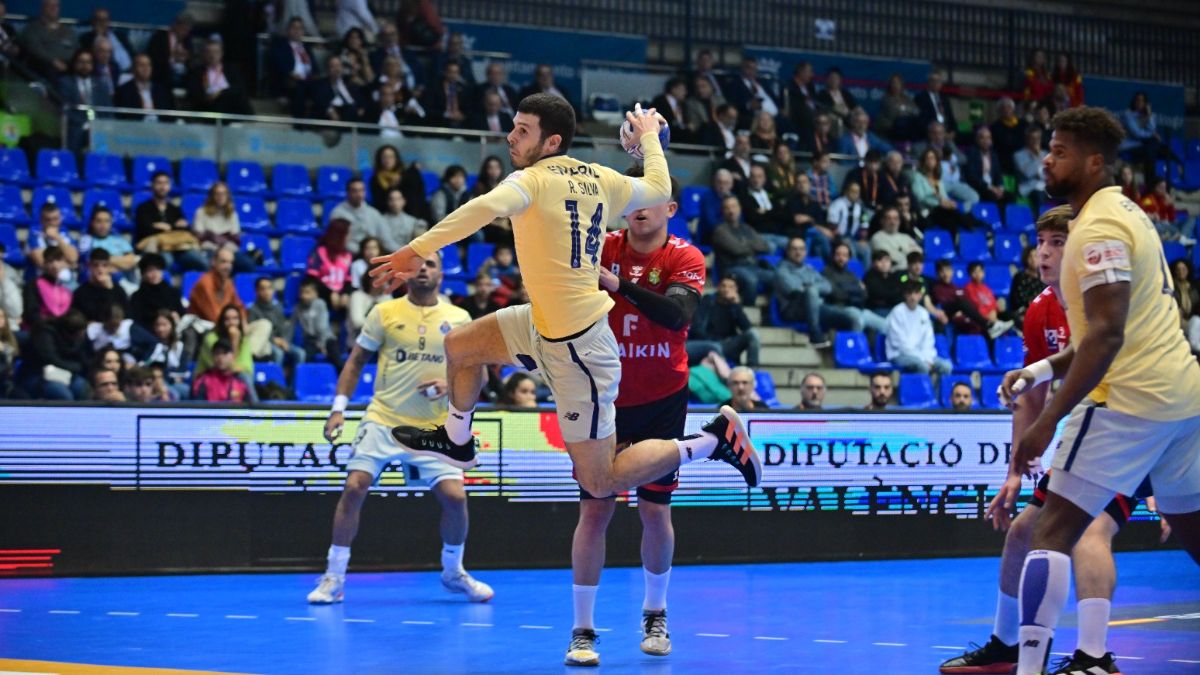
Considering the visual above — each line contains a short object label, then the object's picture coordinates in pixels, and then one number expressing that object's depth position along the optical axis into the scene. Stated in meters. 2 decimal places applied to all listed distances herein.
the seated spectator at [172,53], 17.75
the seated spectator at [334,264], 15.48
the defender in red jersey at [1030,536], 6.00
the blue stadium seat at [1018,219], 21.23
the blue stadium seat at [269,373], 13.98
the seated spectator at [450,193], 17.02
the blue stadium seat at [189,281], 15.15
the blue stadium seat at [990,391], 16.73
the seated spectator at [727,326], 15.88
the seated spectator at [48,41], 17.00
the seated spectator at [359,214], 16.38
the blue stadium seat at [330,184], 17.55
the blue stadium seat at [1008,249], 20.45
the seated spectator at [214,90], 17.50
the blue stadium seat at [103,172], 16.39
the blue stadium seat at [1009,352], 17.97
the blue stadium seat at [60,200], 15.87
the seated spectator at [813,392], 14.06
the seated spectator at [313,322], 14.88
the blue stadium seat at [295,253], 16.41
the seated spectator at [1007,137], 22.52
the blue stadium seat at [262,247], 16.12
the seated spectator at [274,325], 14.43
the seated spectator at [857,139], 20.98
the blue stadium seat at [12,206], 15.66
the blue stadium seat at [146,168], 16.56
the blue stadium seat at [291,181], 17.31
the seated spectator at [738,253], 17.59
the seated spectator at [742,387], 13.37
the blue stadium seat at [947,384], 16.91
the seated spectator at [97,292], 13.76
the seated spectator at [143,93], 17.02
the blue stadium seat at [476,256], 16.98
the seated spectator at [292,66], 18.27
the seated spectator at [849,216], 19.25
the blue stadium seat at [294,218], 16.89
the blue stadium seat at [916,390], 16.50
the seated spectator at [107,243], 14.88
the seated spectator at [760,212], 18.70
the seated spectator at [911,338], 16.94
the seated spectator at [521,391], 13.30
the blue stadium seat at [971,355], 17.67
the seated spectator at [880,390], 14.59
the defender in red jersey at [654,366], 7.83
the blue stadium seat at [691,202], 19.20
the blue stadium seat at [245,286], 15.44
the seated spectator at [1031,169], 22.12
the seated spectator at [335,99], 18.16
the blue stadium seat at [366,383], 14.62
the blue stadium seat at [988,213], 21.12
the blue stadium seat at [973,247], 20.03
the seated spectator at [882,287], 17.92
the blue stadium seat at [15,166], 16.05
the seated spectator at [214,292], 14.35
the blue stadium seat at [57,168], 16.19
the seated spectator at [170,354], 13.48
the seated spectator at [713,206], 18.19
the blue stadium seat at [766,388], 15.87
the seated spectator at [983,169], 21.80
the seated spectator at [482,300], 15.13
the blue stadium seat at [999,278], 19.80
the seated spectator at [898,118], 22.36
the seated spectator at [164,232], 15.37
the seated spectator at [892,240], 18.88
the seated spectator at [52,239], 14.22
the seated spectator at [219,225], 15.70
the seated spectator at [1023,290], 17.23
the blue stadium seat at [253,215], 16.64
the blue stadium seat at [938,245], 19.83
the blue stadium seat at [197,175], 16.73
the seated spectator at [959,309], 18.19
